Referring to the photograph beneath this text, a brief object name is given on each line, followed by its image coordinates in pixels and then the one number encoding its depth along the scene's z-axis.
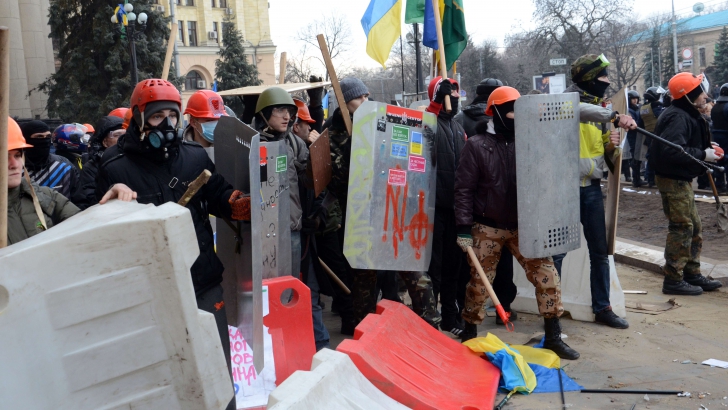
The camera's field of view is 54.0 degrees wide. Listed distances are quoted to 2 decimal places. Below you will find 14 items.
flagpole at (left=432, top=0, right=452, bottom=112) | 5.75
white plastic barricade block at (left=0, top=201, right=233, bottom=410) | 2.19
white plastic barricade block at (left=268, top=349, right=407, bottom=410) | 2.70
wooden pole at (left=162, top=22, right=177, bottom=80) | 6.60
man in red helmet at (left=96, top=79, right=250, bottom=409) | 3.36
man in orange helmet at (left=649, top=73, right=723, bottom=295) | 6.70
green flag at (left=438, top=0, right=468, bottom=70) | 6.90
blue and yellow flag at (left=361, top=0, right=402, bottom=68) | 6.88
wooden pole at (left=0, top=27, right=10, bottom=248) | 2.37
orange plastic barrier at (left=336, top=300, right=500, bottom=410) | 3.71
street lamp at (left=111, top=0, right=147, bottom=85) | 18.72
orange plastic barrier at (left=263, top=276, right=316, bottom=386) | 4.08
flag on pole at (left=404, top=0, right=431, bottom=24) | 7.82
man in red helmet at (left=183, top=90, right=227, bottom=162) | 5.84
